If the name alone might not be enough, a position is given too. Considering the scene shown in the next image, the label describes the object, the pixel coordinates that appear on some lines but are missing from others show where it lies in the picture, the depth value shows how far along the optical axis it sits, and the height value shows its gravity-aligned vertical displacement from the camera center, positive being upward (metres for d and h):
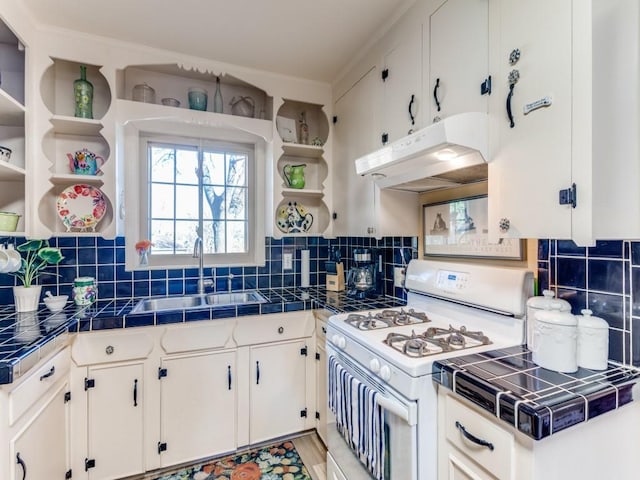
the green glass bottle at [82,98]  1.93 +0.86
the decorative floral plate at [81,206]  1.93 +0.20
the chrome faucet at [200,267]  2.26 -0.21
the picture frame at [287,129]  2.47 +0.86
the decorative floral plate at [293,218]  2.49 +0.16
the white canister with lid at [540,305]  1.07 -0.23
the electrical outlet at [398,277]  2.00 -0.25
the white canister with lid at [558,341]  0.97 -0.32
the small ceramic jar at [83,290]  1.88 -0.31
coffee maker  2.15 -0.26
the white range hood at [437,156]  1.13 +0.33
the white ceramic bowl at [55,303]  1.75 -0.36
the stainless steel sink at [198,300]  2.11 -0.43
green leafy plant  1.77 -0.11
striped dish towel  1.18 -0.74
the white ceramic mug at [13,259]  1.64 -0.11
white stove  1.07 -0.42
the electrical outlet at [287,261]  2.55 -0.19
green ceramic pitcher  2.45 +0.49
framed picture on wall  1.41 +0.03
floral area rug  1.72 -1.29
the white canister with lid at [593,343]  0.98 -0.33
